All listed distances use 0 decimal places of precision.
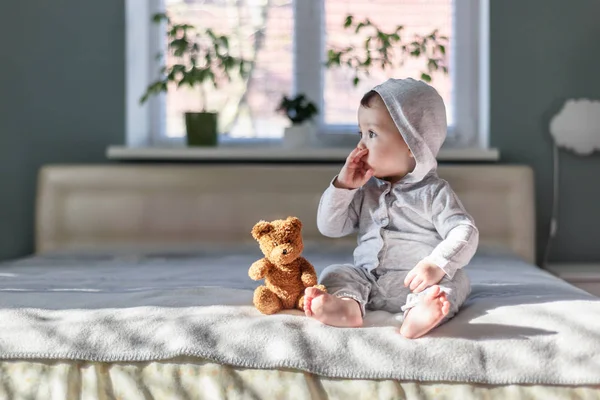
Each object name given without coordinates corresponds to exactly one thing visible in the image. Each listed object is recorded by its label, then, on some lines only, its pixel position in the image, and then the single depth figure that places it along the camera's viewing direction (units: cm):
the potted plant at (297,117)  287
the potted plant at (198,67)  279
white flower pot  289
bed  123
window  303
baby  155
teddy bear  150
